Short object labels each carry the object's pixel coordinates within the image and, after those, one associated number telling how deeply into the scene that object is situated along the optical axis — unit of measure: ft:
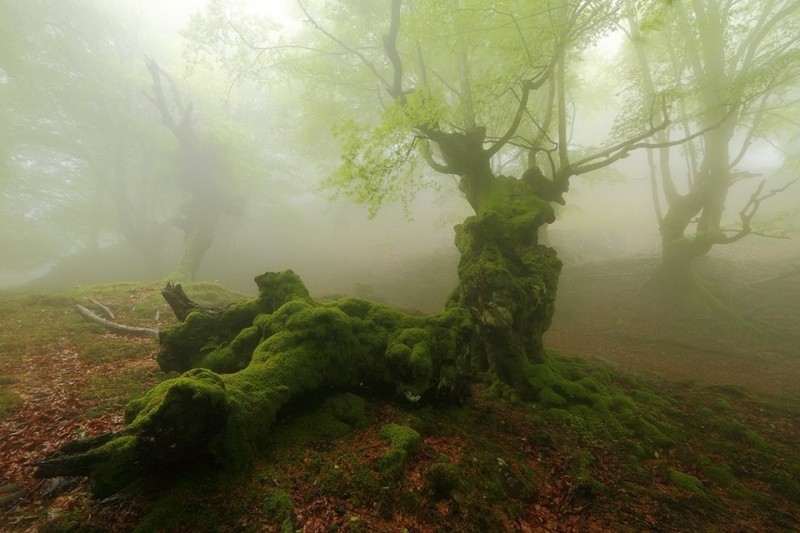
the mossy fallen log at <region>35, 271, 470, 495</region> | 11.43
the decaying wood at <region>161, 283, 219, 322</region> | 22.54
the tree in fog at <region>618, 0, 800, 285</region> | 36.11
